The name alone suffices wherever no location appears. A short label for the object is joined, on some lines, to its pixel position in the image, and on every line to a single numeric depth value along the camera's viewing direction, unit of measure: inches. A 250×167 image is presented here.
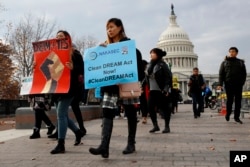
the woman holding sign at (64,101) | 252.1
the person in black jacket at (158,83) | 373.7
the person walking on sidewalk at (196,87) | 585.6
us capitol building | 5305.1
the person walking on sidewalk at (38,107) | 342.0
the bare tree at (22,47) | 1696.6
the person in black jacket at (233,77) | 437.4
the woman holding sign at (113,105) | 220.8
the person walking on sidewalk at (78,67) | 263.4
